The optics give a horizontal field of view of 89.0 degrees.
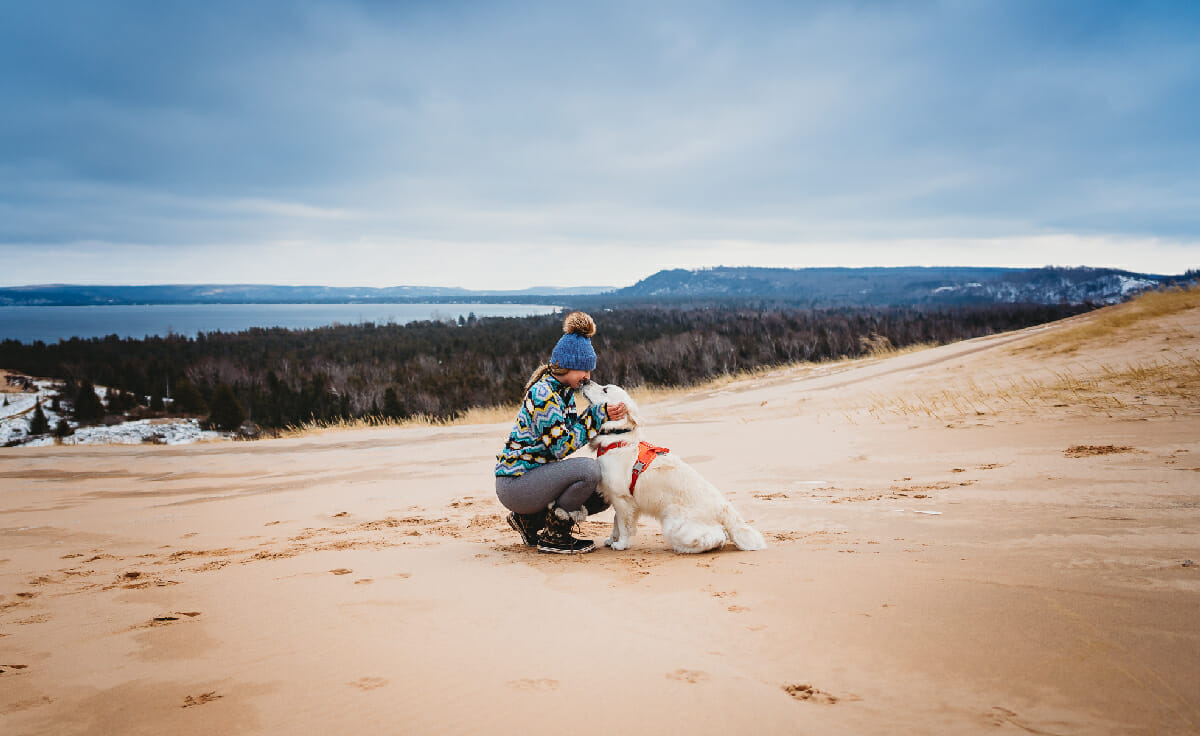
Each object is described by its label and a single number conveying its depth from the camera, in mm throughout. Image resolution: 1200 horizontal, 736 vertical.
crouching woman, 4324
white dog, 4246
